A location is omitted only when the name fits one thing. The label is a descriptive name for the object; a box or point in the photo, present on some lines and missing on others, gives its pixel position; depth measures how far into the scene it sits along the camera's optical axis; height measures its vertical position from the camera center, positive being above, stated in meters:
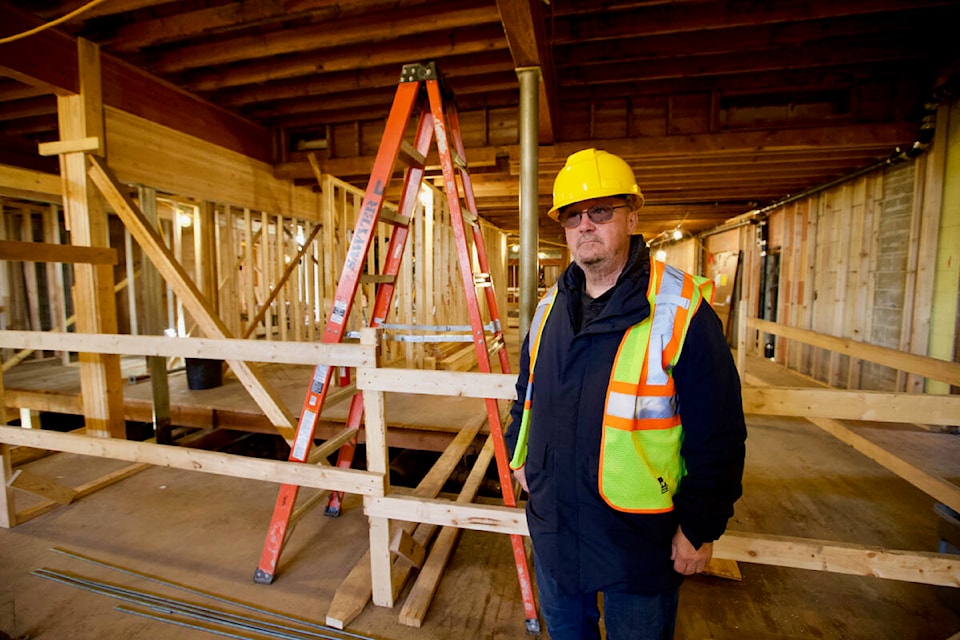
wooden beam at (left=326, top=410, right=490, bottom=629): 1.87 -1.47
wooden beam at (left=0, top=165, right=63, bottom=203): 3.25 +0.90
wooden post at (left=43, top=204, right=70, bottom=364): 6.89 +0.09
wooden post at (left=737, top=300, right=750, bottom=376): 4.37 -0.53
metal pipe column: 2.84 +0.75
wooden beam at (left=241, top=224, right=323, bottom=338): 5.47 -0.04
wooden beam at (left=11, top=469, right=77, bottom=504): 2.58 -1.32
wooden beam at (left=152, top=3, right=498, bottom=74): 3.10 +2.07
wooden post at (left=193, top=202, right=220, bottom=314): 4.93 +0.44
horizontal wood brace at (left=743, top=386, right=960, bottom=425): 1.47 -0.42
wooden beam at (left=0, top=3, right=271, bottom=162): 2.91 +1.79
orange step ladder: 2.02 +0.20
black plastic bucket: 5.07 -1.07
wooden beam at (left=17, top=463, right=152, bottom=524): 2.65 -1.48
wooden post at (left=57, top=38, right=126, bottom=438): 3.31 +0.39
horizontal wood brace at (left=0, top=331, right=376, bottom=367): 1.85 -0.30
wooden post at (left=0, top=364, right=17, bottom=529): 2.53 -1.29
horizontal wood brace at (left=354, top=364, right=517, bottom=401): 1.68 -0.40
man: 1.10 -0.37
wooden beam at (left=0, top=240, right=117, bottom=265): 2.36 +0.22
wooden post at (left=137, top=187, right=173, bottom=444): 3.89 -0.90
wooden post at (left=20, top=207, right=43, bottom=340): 6.90 +0.08
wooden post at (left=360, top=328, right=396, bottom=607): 1.83 -0.82
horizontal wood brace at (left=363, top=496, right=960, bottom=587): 1.47 -0.98
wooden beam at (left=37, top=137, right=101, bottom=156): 3.27 +1.14
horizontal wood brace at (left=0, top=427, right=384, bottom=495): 1.88 -0.88
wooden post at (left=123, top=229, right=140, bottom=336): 5.84 +0.30
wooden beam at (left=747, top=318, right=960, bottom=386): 1.99 -0.39
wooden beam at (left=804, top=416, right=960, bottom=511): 1.89 -0.96
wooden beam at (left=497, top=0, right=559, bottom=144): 2.15 +1.51
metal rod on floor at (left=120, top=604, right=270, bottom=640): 1.81 -1.53
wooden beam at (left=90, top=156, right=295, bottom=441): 2.46 +0.03
